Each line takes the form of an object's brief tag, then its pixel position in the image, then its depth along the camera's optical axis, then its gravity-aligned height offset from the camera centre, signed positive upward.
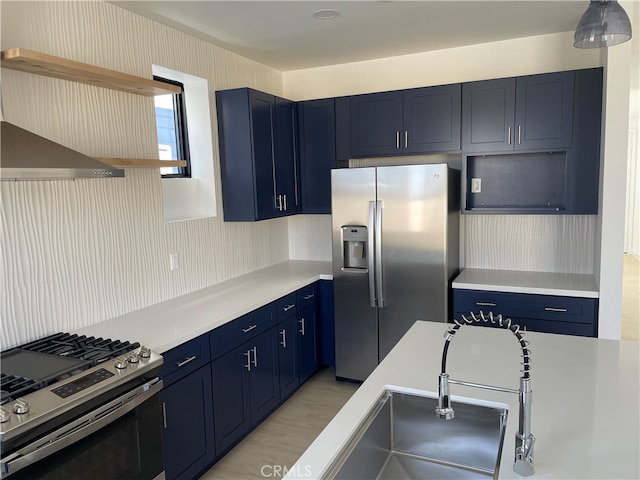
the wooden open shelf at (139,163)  2.38 +0.19
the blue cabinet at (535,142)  3.20 +0.31
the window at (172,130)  3.29 +0.48
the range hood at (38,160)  1.70 +0.16
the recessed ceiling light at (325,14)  2.84 +1.09
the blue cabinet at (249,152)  3.44 +0.32
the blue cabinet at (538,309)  3.09 -0.84
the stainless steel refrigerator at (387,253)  3.34 -0.47
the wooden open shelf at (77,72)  1.93 +0.59
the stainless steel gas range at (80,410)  1.57 -0.77
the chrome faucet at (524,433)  1.19 -0.63
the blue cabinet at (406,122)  3.55 +0.53
